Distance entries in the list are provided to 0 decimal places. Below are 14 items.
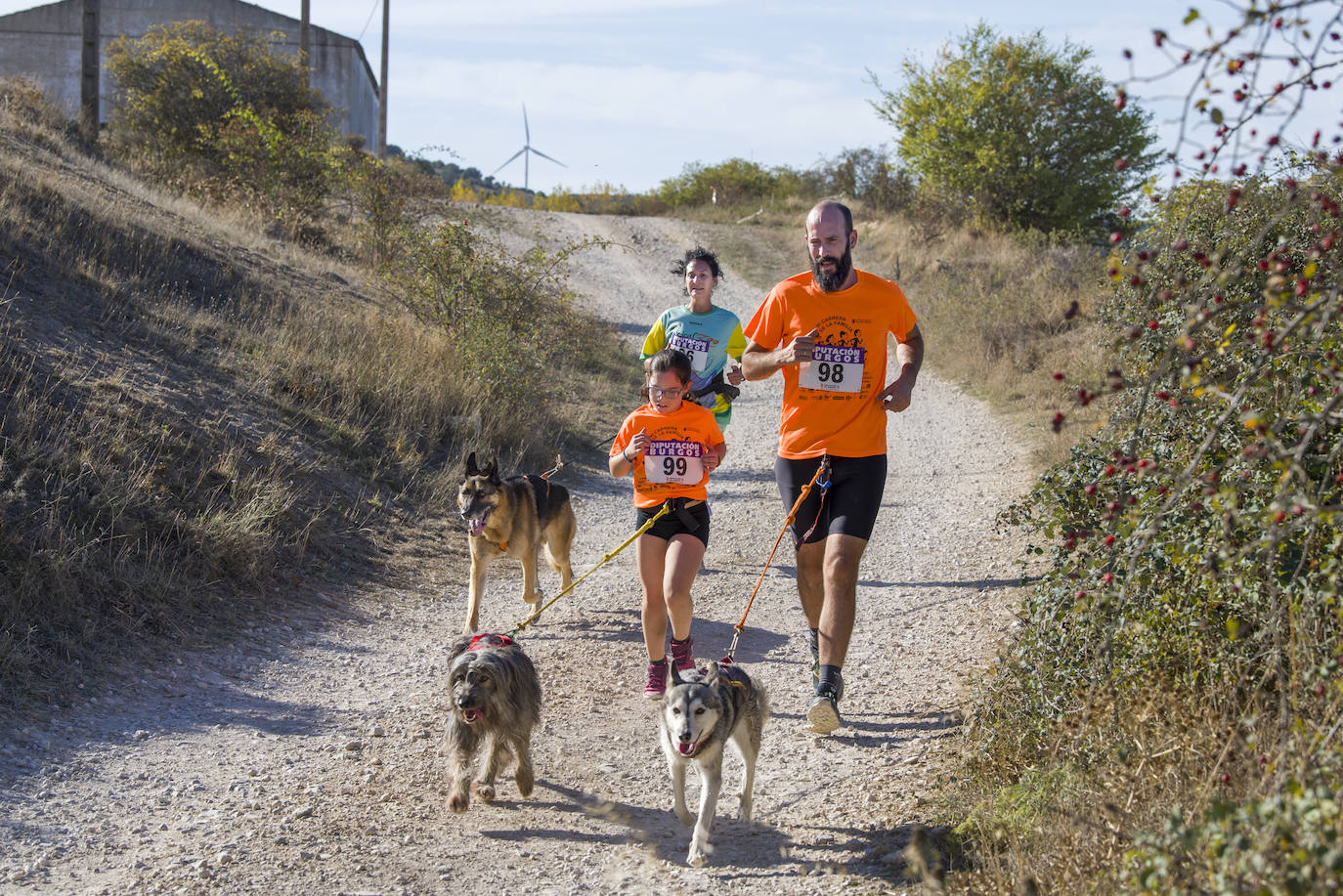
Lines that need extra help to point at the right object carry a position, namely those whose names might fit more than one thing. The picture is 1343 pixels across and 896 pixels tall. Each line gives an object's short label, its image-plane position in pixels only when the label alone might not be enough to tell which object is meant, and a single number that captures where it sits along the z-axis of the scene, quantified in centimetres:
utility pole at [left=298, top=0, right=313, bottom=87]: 2641
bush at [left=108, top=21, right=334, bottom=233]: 1798
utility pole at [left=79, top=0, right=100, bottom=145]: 1782
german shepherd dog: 712
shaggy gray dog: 451
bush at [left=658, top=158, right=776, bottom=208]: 4169
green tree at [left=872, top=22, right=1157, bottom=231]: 2698
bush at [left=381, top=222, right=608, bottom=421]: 1204
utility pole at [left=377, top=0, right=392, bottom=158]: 3625
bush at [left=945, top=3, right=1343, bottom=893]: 241
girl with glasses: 539
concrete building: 3697
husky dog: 404
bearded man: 504
